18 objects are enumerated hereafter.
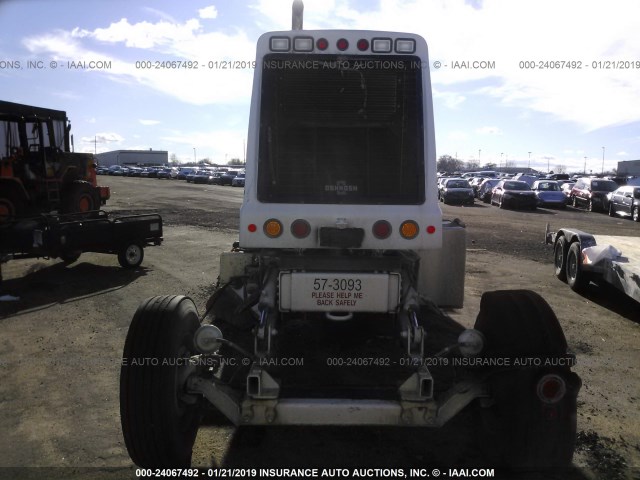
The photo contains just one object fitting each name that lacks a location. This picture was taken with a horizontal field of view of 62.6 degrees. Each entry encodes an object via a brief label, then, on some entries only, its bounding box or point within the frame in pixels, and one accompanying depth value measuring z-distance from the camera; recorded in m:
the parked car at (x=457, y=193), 31.11
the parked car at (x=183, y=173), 61.69
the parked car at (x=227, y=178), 50.88
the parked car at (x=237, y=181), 48.94
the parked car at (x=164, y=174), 66.00
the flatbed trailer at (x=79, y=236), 8.93
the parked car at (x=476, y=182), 39.06
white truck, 3.29
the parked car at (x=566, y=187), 31.43
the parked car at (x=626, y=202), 23.08
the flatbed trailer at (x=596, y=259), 7.05
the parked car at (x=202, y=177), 53.80
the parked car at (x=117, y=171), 74.88
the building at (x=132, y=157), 125.73
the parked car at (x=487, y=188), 34.42
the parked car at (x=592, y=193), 27.47
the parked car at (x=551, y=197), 29.59
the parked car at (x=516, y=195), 28.19
